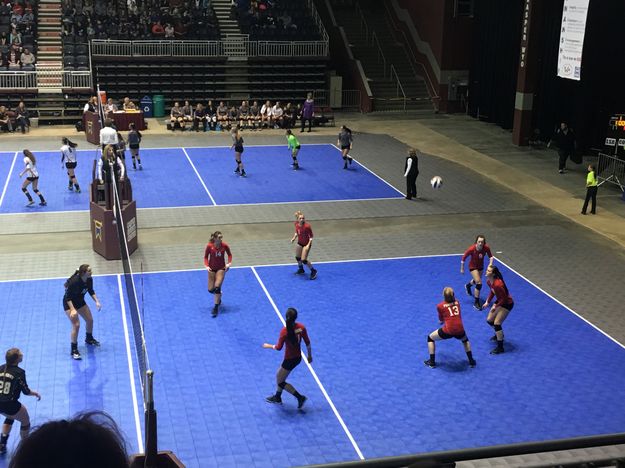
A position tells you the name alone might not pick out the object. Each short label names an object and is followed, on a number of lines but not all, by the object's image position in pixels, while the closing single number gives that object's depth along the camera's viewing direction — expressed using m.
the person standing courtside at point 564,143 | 31.38
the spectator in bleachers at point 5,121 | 37.28
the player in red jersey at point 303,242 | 19.39
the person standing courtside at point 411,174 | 26.48
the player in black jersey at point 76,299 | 14.83
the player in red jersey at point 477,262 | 17.97
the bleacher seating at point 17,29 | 40.75
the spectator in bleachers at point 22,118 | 37.34
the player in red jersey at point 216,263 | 17.20
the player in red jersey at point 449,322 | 14.77
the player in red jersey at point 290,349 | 13.20
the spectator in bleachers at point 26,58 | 40.38
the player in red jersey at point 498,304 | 15.62
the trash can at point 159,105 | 41.81
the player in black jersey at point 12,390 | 11.48
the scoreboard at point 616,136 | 30.08
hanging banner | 29.97
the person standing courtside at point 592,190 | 24.99
